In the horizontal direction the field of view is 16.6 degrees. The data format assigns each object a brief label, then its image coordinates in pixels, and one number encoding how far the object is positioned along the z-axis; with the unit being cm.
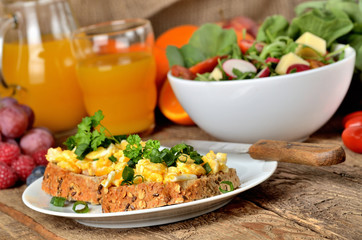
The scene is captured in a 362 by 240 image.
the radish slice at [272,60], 115
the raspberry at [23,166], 115
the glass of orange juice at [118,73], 122
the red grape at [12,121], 118
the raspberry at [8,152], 115
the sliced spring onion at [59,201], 104
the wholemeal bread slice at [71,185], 103
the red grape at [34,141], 119
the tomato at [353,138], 112
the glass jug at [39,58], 125
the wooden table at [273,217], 100
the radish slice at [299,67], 112
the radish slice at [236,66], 115
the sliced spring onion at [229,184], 101
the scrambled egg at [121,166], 101
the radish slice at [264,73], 113
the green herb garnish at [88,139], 105
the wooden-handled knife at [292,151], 100
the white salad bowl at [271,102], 111
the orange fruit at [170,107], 126
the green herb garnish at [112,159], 103
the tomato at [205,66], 118
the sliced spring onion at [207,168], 102
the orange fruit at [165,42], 130
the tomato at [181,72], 117
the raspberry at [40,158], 117
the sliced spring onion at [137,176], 101
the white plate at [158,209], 99
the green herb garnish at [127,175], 101
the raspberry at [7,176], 113
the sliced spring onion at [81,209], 103
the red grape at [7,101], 120
